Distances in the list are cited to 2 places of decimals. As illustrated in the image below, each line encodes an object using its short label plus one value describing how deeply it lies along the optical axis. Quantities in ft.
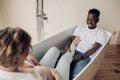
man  6.63
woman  3.35
